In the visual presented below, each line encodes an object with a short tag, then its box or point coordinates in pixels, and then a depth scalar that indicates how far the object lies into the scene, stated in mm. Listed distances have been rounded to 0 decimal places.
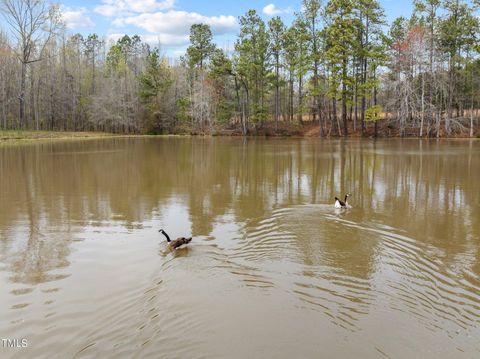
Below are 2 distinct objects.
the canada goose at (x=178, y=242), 7613
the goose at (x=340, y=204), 10836
